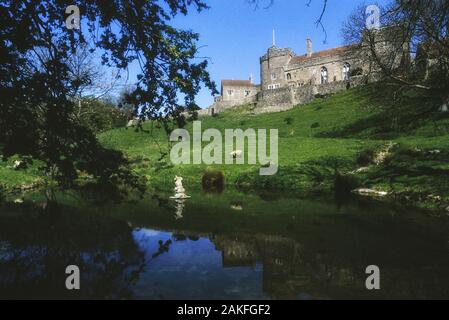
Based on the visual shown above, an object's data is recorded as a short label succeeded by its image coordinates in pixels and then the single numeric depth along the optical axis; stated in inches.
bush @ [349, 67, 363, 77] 2797.7
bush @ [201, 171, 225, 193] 1125.4
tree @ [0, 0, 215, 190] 284.7
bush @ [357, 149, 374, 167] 1083.7
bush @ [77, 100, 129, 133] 920.5
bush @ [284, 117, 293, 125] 2093.4
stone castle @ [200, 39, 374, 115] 2849.4
